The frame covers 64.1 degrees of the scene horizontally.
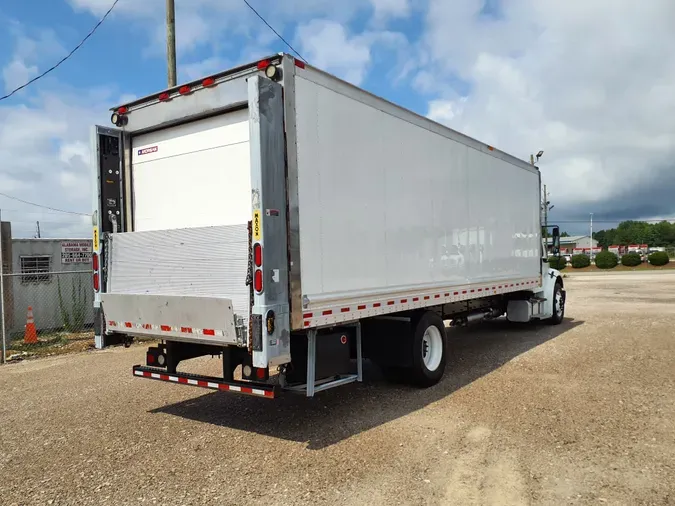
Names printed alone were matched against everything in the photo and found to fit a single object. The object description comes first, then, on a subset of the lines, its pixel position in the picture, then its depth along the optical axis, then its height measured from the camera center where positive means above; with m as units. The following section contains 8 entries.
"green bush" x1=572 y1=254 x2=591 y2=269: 48.88 -1.22
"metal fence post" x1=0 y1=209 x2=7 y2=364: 9.72 -1.11
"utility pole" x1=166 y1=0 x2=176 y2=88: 10.94 +4.51
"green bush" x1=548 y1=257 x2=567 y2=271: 14.33 -0.32
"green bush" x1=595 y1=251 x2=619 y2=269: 47.06 -1.16
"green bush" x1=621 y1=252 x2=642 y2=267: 47.62 -1.15
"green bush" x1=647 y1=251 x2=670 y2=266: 45.91 -1.07
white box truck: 4.82 +0.28
